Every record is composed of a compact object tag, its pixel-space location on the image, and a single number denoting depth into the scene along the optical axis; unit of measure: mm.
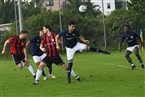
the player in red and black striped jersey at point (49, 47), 15367
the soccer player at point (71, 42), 15328
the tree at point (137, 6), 57625
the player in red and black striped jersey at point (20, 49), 16648
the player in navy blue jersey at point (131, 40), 19922
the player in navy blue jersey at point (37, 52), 17658
